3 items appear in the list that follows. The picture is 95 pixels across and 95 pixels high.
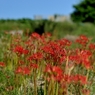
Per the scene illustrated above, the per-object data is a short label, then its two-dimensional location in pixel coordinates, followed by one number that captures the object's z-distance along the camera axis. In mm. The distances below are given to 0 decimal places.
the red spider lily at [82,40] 9102
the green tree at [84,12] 52328
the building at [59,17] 48731
